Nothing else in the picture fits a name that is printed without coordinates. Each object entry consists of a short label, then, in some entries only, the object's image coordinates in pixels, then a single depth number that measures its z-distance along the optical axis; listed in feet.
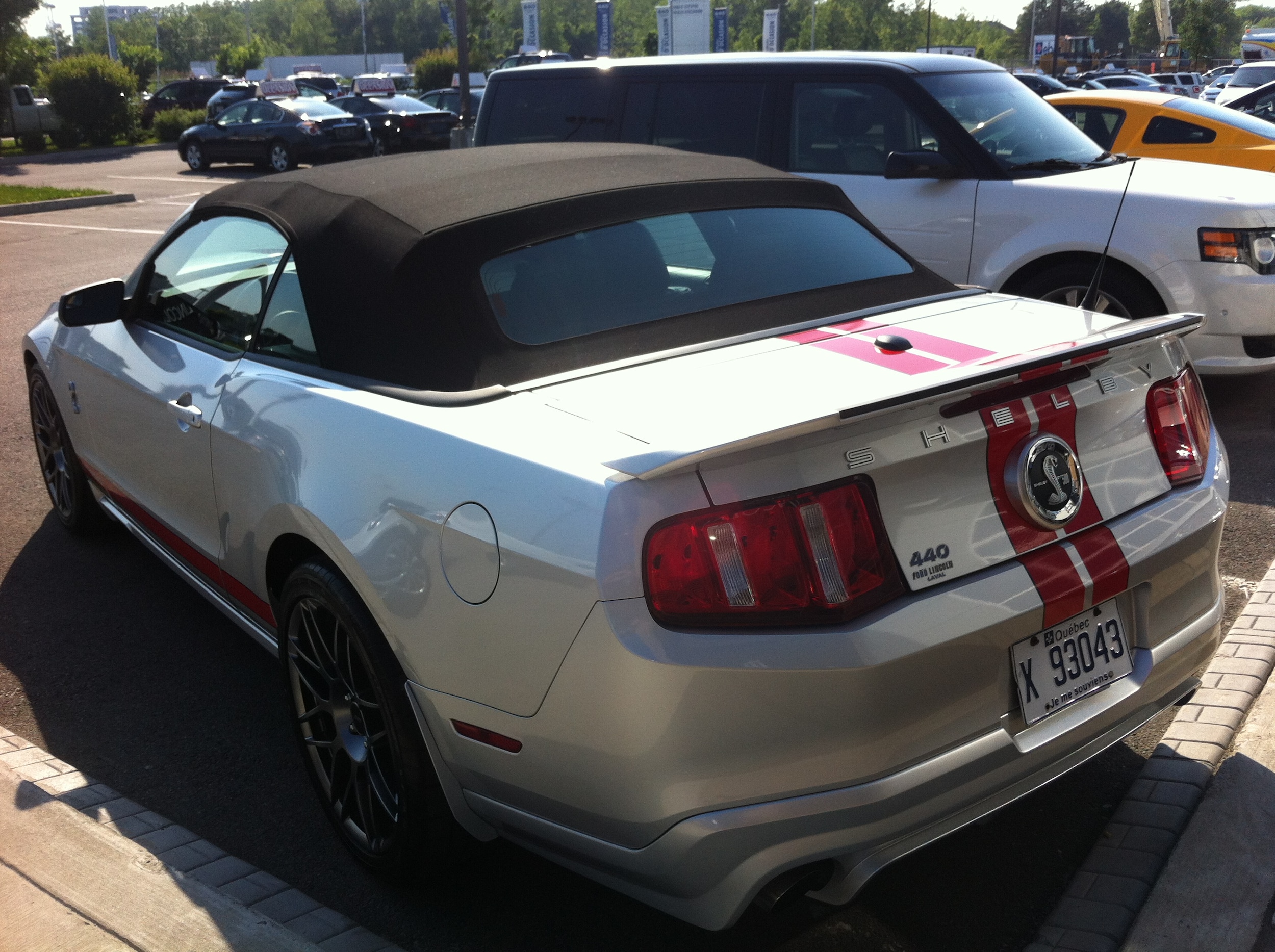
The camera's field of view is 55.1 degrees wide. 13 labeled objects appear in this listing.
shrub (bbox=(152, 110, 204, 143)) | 124.16
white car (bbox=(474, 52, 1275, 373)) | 19.74
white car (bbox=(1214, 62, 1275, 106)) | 81.35
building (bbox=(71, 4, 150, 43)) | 506.07
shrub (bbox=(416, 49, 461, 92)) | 184.65
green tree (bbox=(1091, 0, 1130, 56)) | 445.37
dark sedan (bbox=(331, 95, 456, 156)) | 91.76
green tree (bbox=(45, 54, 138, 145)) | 116.37
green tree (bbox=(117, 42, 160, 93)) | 171.22
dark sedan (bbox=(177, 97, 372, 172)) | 84.84
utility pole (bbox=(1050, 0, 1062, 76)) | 162.91
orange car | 32.09
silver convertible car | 7.11
